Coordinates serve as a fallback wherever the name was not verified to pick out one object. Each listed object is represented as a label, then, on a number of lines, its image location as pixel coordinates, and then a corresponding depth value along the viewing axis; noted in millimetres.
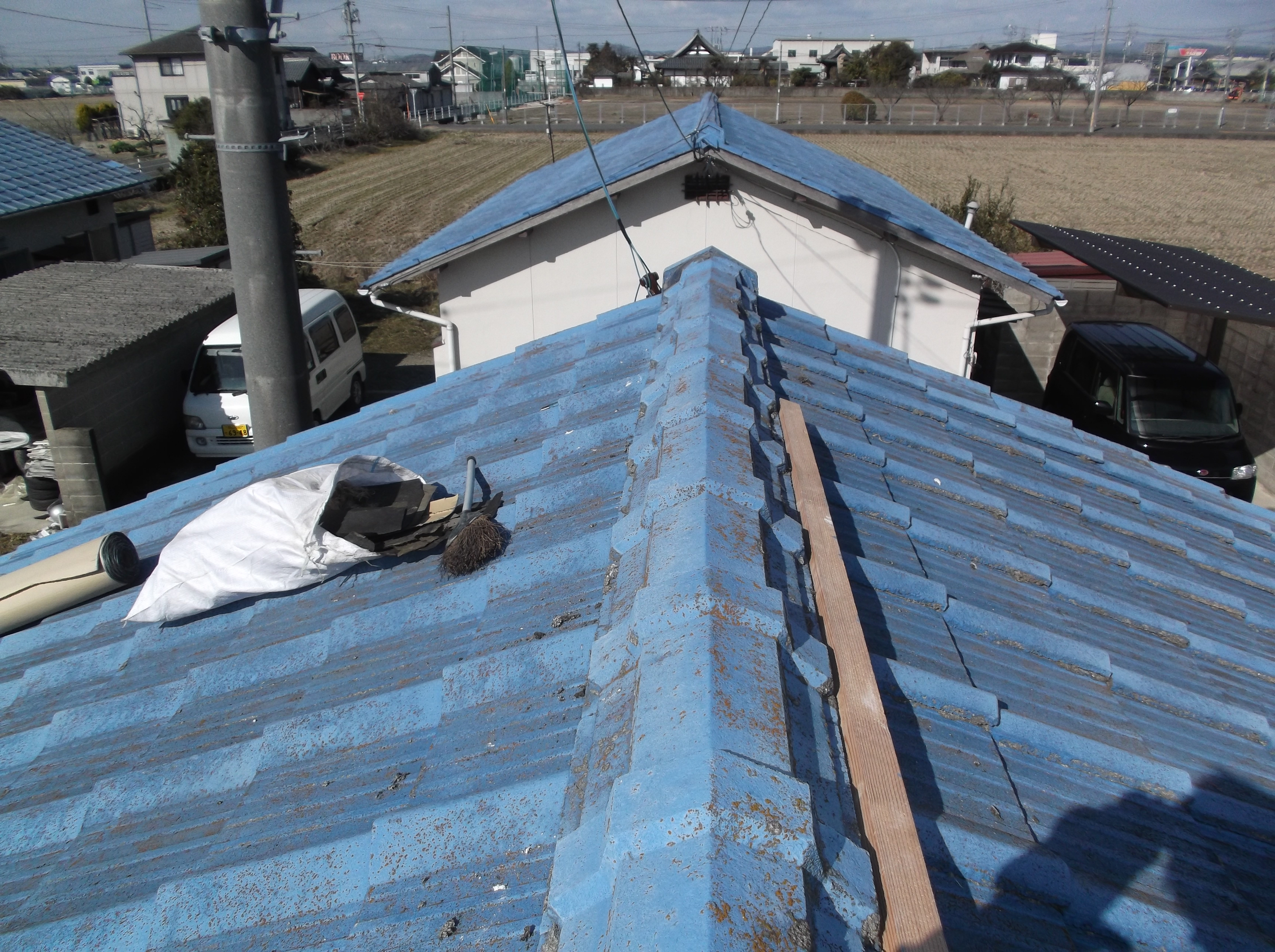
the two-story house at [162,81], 44219
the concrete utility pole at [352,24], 51250
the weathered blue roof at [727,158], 8969
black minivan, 10148
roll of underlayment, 3625
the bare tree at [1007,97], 57438
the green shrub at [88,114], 48812
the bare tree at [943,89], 63531
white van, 12219
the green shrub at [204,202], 19391
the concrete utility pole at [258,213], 5918
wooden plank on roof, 1411
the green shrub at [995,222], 18953
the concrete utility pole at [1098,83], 50750
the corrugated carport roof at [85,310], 10422
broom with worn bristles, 2801
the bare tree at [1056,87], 63656
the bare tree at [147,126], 45188
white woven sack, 3004
